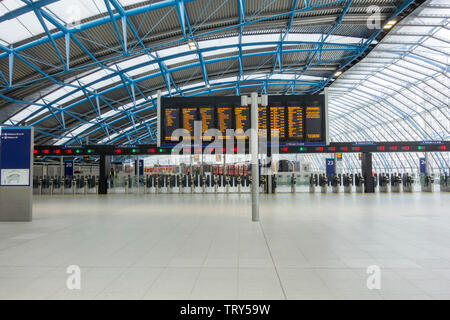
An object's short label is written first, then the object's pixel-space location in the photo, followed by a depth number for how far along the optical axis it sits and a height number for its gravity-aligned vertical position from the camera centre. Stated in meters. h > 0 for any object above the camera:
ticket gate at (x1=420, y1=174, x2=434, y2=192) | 20.73 -1.11
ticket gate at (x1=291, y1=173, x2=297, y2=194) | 20.83 -1.01
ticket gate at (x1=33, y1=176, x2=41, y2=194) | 23.22 -1.14
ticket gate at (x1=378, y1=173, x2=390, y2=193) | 20.94 -1.00
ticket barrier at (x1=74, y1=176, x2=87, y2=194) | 22.91 -1.22
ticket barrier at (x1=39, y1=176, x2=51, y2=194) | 23.33 -1.16
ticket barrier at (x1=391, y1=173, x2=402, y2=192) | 21.02 -1.06
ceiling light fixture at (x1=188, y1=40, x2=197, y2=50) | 16.64 +6.97
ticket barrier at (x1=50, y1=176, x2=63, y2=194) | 23.10 -1.12
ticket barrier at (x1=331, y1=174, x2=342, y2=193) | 21.03 -0.98
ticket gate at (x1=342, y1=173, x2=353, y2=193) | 22.32 -0.87
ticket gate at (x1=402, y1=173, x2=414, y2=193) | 21.44 -1.02
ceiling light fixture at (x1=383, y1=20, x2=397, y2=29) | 16.41 +7.95
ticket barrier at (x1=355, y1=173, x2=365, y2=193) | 20.44 -1.15
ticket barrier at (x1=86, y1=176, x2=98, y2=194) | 25.07 -1.20
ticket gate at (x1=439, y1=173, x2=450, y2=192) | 21.27 -1.13
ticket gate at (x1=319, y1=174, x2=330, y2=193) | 21.03 -1.01
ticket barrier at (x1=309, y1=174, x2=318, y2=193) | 21.14 -1.01
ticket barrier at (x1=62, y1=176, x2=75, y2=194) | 23.69 -1.16
